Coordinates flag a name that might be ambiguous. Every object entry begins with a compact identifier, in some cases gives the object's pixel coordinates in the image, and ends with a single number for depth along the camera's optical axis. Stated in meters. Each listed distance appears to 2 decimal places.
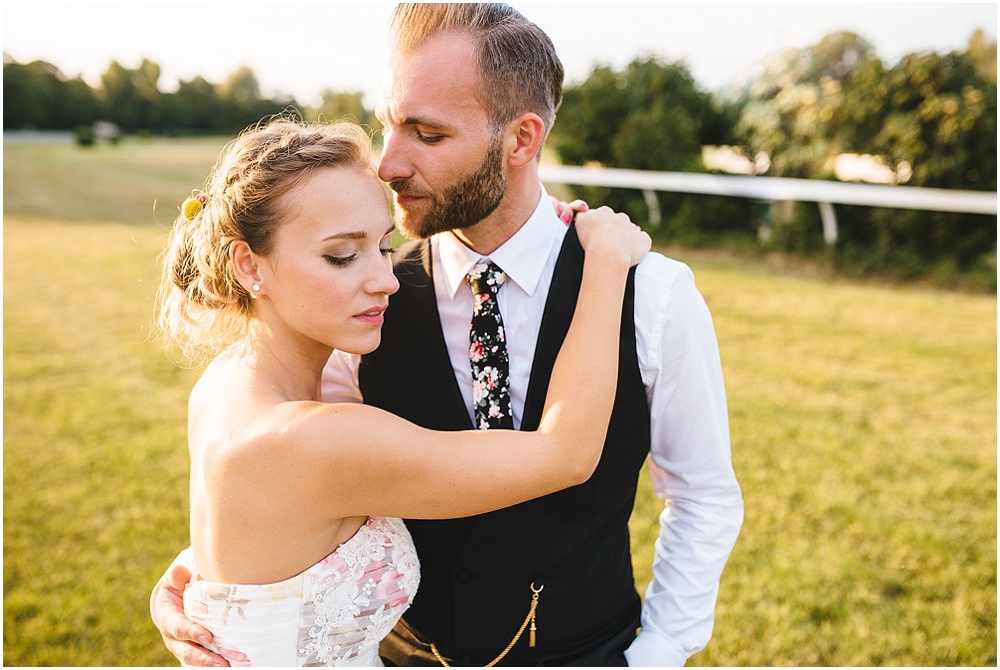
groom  1.90
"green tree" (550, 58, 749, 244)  10.47
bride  1.61
